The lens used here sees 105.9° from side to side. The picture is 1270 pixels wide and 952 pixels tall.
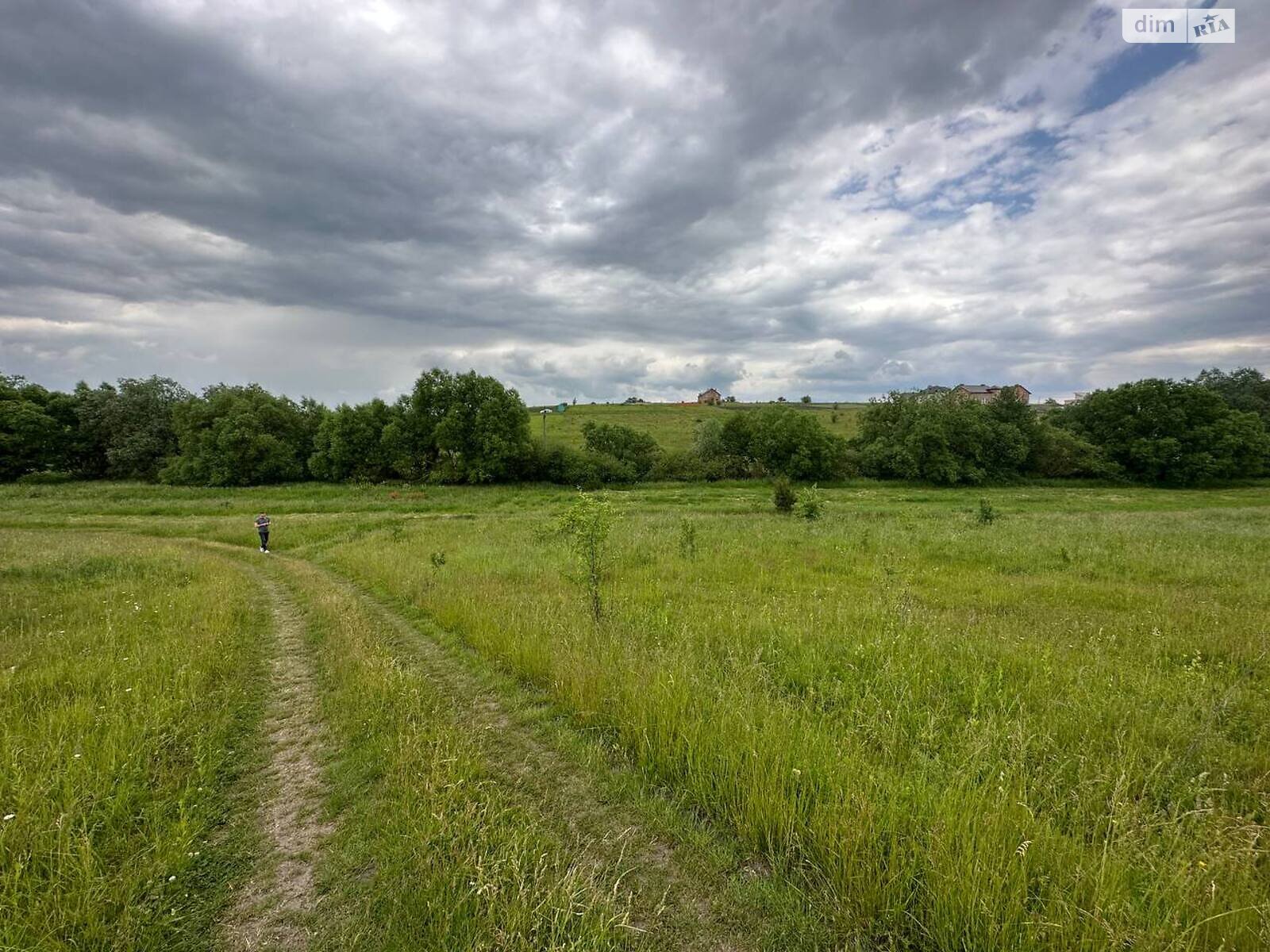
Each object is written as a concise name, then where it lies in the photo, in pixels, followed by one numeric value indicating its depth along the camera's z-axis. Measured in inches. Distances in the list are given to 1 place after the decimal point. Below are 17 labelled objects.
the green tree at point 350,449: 2020.2
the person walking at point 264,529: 839.1
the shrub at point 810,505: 1050.7
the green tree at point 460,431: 1973.4
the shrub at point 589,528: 416.5
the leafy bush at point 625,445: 2347.4
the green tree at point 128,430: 2150.6
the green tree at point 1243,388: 3134.8
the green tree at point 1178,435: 2130.9
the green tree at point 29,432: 1987.0
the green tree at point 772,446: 2295.8
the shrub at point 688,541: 634.8
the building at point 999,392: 2518.6
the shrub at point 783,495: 1242.0
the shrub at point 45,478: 1996.8
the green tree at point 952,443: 2203.5
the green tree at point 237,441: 1948.8
